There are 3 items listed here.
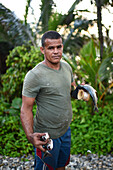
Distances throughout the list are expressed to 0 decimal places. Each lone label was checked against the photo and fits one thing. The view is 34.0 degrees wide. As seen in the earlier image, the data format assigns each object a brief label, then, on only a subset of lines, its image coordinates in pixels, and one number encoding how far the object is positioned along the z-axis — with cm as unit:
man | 153
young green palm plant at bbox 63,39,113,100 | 357
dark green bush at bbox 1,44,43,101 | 402
